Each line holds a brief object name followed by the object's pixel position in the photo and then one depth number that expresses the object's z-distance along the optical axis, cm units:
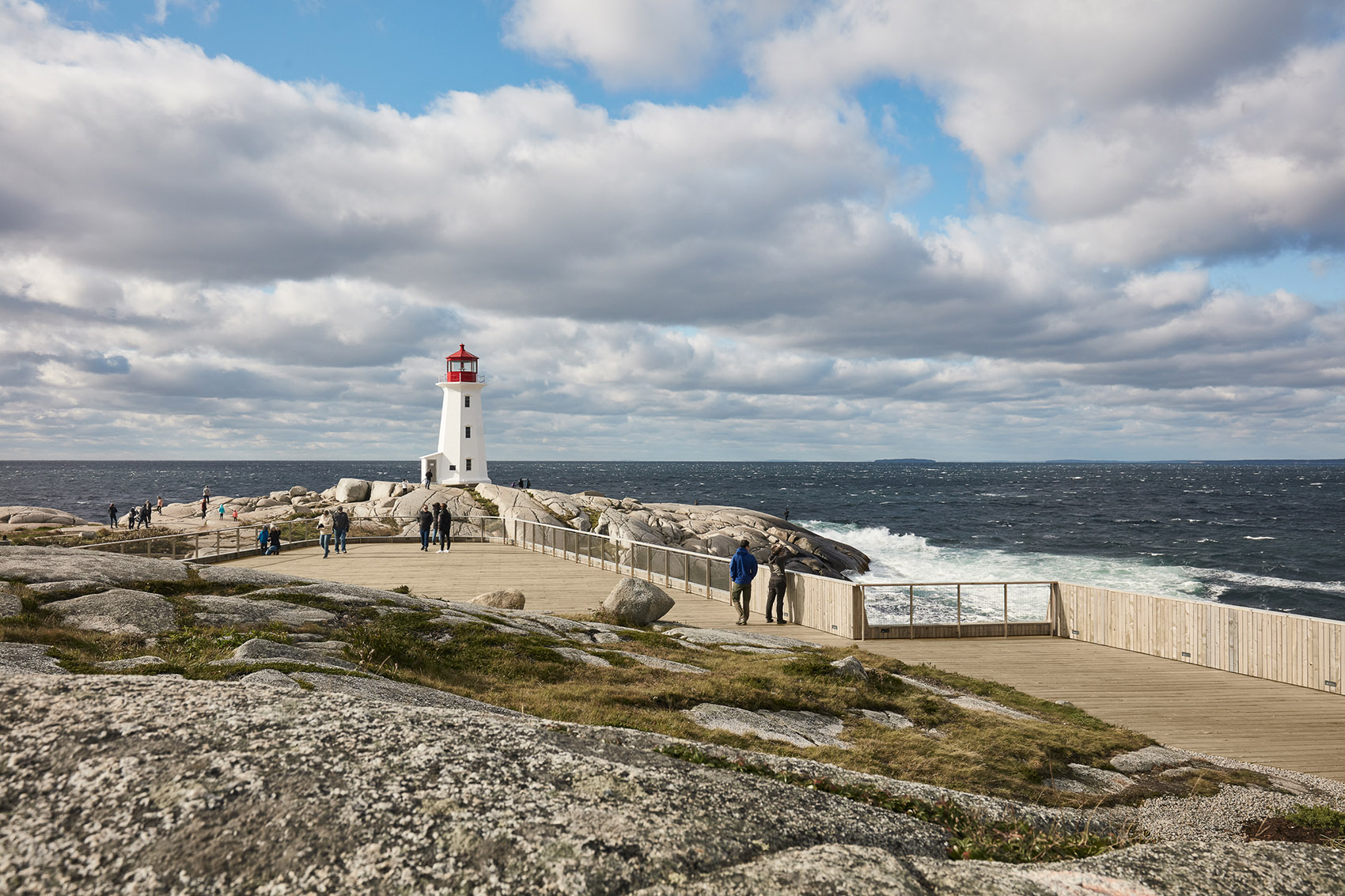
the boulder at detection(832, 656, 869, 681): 1141
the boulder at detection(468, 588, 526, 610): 1731
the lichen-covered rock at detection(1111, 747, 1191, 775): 869
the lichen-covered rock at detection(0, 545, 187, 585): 1001
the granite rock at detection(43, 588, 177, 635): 869
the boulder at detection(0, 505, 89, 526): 4306
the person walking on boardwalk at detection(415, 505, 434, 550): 3033
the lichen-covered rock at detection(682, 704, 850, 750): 841
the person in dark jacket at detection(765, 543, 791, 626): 1795
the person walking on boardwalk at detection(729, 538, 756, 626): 1775
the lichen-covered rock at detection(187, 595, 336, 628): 999
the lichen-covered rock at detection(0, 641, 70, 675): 574
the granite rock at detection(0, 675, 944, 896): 302
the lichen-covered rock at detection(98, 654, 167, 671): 635
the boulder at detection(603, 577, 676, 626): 1664
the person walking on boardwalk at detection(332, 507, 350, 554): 2803
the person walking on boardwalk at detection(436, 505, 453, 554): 2916
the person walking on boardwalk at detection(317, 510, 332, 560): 2697
